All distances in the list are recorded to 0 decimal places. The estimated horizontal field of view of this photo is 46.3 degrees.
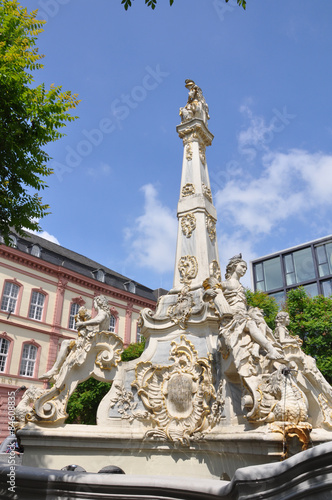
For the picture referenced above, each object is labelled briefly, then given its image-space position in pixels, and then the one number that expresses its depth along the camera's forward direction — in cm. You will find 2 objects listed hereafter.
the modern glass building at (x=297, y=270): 3569
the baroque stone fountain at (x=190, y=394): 611
